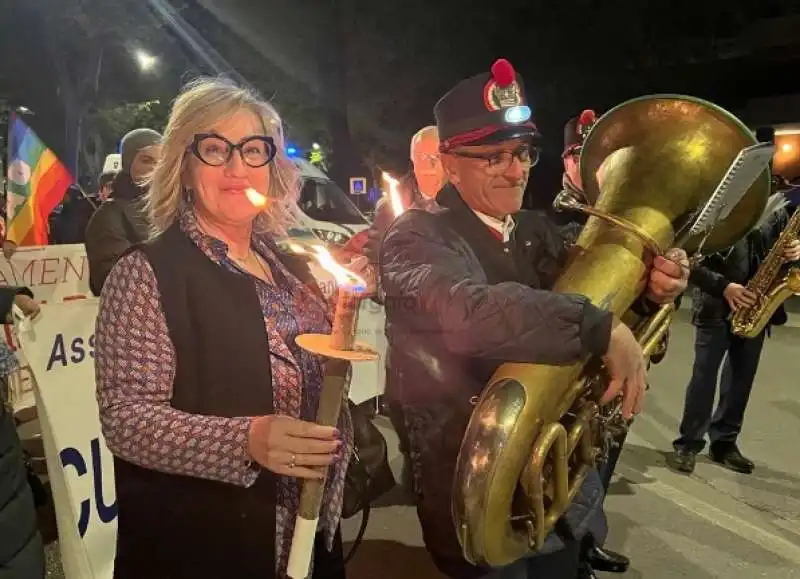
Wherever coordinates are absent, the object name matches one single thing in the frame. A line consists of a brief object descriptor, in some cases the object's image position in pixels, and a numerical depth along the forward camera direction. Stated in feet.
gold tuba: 5.60
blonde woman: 4.45
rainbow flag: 14.52
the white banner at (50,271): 14.42
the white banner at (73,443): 9.33
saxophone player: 14.78
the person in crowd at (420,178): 11.85
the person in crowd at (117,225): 12.08
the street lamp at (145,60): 63.02
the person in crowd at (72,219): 22.96
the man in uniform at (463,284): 5.69
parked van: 30.89
